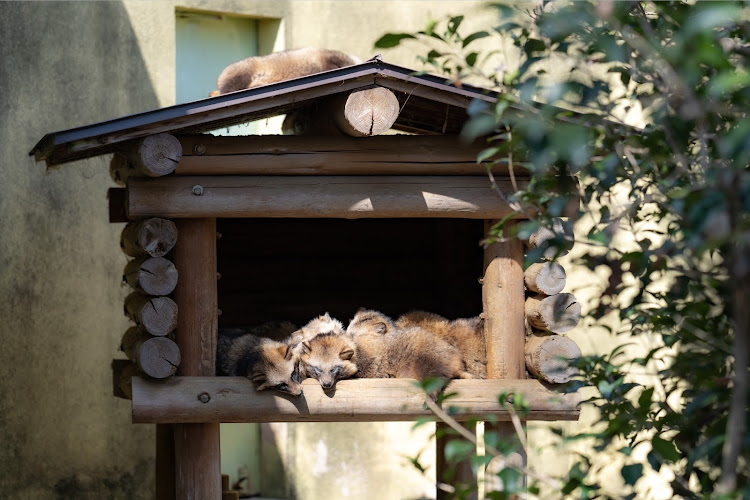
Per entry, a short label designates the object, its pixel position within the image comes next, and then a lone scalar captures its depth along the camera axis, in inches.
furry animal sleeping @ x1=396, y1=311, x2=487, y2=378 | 414.3
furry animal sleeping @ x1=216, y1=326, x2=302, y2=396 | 381.4
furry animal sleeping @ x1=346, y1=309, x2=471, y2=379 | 399.5
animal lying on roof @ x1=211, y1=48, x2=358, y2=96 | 548.4
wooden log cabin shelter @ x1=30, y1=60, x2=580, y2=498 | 372.5
